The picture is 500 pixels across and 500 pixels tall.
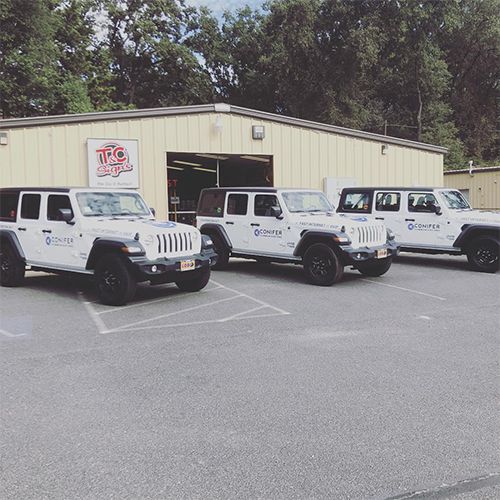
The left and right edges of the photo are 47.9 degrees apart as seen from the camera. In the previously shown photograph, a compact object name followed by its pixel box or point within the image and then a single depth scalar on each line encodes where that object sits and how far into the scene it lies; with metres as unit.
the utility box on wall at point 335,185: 17.42
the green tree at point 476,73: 34.31
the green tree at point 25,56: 23.31
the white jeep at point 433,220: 11.77
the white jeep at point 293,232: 10.09
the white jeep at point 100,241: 8.38
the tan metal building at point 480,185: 25.03
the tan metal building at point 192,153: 13.73
